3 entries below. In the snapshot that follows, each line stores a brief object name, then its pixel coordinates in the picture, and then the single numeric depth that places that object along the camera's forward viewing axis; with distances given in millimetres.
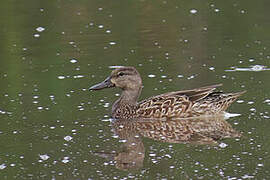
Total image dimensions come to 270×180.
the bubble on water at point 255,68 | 22656
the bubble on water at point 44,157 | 16312
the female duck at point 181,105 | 19500
